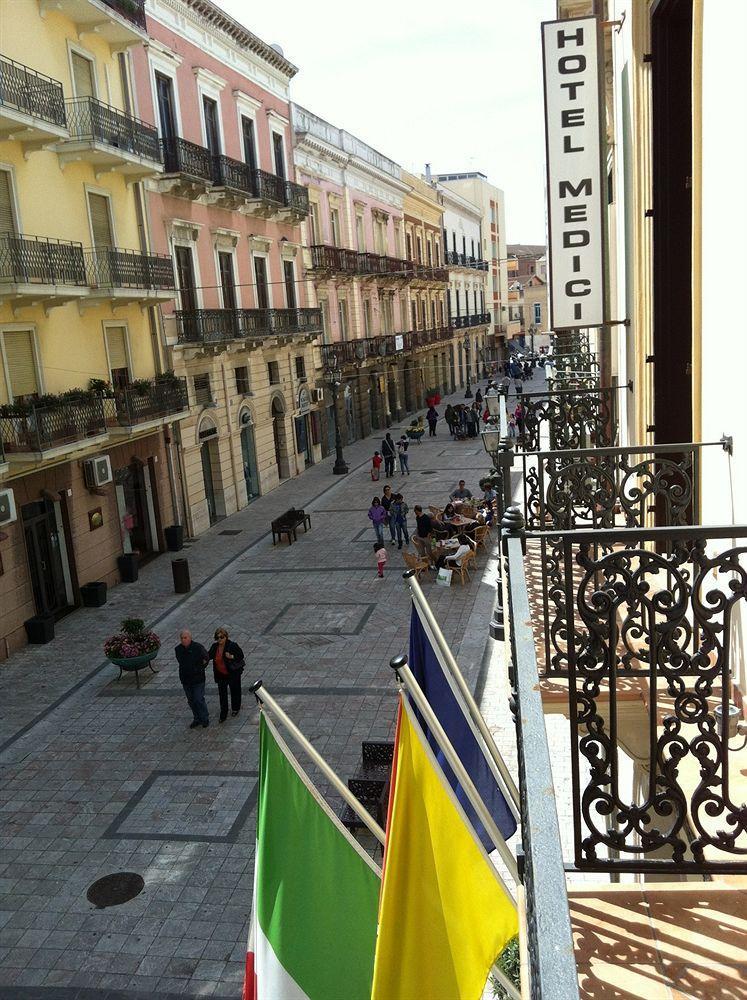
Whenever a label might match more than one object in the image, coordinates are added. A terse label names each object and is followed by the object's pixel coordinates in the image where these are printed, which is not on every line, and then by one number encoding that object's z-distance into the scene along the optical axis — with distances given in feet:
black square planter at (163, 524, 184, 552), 72.18
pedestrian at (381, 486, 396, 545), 67.54
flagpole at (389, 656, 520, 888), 12.26
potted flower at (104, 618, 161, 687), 45.16
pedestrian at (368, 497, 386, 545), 66.13
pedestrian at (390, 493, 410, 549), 67.15
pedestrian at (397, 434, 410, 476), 98.84
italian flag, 13.55
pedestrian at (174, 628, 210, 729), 38.65
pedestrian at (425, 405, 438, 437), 130.11
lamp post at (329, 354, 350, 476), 102.50
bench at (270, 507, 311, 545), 72.18
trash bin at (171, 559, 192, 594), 59.26
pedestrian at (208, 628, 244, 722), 39.55
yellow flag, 10.62
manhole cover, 28.12
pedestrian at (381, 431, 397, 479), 99.66
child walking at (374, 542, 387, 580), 61.00
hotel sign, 26.84
